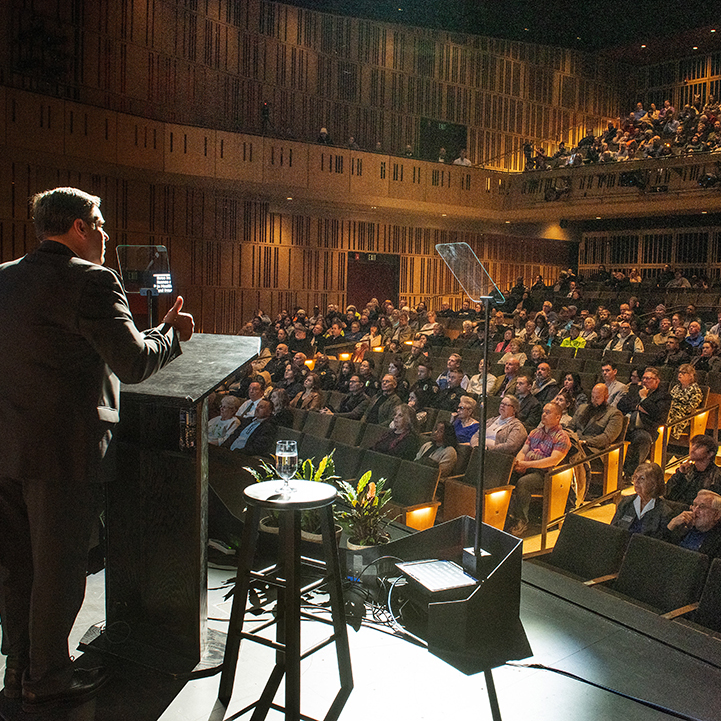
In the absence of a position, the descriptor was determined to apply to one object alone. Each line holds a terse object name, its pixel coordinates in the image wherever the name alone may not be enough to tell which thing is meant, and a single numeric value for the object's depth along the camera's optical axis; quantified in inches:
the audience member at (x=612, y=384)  199.1
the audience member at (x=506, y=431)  164.7
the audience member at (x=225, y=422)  203.3
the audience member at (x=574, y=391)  195.2
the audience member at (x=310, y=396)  224.7
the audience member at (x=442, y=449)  155.1
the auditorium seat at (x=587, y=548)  104.7
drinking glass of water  61.6
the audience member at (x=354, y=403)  216.8
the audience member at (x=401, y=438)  165.6
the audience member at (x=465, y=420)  177.6
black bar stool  54.9
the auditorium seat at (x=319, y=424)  190.9
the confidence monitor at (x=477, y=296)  79.0
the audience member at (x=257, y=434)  179.8
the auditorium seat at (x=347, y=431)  184.9
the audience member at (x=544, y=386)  197.9
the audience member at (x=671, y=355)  232.8
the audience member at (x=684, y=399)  195.6
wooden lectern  64.6
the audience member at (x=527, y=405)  186.9
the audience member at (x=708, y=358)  223.9
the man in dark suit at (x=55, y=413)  54.7
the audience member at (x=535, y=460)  153.3
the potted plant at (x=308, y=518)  85.3
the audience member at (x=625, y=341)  272.1
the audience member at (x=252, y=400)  209.2
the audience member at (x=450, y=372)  232.5
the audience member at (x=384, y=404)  205.2
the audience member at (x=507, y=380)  215.3
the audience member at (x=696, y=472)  123.3
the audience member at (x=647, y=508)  114.0
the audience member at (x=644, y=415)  175.9
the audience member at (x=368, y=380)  227.3
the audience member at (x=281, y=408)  194.7
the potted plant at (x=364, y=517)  87.6
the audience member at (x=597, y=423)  173.3
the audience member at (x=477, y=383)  226.0
